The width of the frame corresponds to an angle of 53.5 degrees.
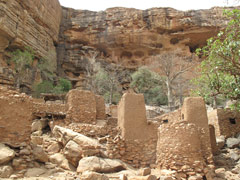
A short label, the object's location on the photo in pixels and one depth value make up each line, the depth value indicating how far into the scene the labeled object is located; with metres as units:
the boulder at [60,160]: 8.20
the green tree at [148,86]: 29.27
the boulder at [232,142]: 11.85
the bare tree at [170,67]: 22.60
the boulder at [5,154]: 6.98
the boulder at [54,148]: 9.25
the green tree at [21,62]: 23.19
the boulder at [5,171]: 6.58
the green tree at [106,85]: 28.13
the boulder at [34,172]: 7.09
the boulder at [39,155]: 7.95
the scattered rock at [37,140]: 9.55
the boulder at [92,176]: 6.70
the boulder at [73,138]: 8.68
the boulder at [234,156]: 10.59
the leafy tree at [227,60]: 9.09
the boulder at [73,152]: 8.27
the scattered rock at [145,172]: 7.79
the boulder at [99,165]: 7.69
